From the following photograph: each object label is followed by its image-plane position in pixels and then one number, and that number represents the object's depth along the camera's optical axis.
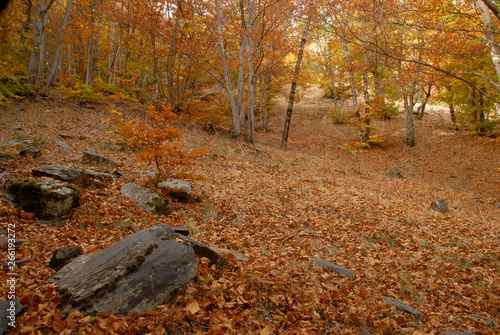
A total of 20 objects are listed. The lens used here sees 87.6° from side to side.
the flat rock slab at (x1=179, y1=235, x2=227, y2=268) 3.81
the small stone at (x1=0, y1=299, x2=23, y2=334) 2.25
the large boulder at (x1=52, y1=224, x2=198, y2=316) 2.67
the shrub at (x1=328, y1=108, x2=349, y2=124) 22.85
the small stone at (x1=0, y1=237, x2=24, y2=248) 3.49
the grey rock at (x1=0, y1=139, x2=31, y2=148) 6.81
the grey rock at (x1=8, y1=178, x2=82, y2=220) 4.41
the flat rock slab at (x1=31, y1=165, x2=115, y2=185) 5.23
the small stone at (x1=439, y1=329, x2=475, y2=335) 3.16
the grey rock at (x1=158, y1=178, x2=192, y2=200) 6.24
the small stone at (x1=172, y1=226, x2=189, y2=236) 4.39
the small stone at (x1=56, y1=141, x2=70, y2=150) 7.70
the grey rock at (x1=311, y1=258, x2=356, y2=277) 4.29
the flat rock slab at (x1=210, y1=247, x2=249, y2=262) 4.14
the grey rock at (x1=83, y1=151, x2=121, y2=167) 7.04
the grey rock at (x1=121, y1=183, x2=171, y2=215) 5.49
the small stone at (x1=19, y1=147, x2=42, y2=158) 6.29
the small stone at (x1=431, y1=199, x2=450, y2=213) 7.79
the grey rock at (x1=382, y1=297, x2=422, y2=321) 3.52
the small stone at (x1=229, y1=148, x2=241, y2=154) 11.95
